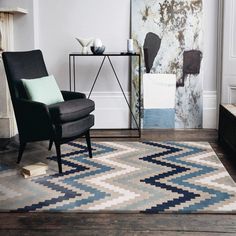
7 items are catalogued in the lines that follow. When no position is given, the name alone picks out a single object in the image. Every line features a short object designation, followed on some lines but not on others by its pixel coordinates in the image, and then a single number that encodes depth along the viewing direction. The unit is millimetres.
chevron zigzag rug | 2656
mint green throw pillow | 3482
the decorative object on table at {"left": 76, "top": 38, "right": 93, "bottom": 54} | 4492
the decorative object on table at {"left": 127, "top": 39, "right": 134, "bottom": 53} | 4484
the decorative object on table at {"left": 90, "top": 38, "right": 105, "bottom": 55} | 4418
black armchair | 3293
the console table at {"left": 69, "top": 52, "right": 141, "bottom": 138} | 4805
